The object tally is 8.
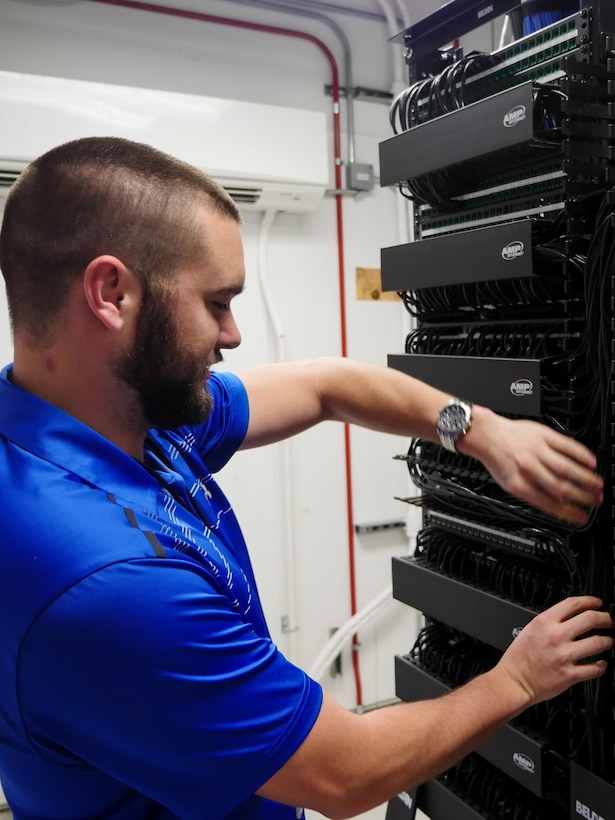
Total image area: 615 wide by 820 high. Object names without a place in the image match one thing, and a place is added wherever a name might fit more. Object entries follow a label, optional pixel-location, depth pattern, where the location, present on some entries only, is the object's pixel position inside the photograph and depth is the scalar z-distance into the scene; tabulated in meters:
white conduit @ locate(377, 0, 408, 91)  2.62
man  0.66
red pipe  2.25
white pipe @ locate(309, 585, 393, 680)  2.59
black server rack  0.94
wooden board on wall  2.66
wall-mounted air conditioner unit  1.97
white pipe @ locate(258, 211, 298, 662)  2.46
